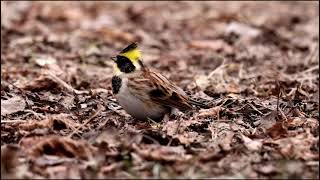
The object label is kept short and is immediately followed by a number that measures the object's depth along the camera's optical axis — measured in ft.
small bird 38.88
